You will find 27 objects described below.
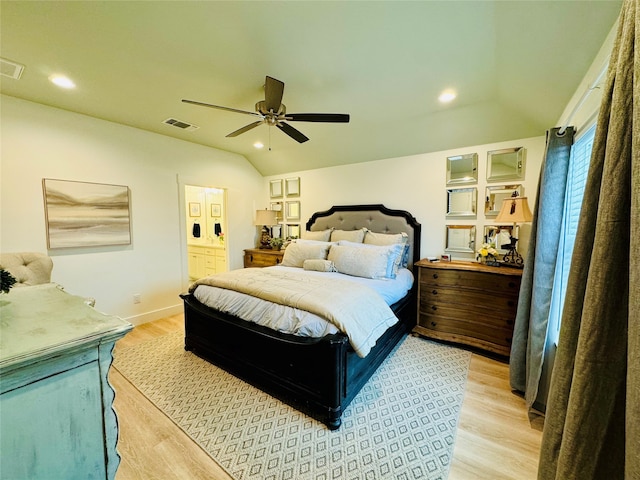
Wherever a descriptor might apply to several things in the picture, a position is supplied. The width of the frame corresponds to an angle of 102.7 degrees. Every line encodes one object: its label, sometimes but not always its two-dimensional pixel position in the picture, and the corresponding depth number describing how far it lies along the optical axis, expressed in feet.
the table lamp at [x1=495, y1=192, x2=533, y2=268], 8.56
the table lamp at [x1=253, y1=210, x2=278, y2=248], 15.62
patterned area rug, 4.95
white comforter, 6.14
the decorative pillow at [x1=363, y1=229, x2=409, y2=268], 11.07
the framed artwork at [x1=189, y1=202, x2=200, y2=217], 19.94
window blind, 6.02
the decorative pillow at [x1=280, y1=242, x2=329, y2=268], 10.96
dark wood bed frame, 5.85
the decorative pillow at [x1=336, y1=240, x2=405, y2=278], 9.67
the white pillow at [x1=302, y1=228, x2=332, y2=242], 12.98
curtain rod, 4.41
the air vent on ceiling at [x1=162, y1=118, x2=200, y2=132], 10.49
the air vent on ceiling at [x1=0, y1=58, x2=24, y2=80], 6.74
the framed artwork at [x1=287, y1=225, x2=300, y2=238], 15.75
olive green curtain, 1.97
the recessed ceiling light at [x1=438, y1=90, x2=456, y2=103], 8.13
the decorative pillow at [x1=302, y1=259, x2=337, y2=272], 10.07
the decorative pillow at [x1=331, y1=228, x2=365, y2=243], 12.00
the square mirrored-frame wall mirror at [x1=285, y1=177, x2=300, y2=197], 15.50
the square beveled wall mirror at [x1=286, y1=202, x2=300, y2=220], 15.65
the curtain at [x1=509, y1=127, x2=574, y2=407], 5.97
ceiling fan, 6.54
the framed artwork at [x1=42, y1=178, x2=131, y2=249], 9.26
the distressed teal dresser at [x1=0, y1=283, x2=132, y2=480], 2.02
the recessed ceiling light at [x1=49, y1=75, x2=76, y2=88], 7.50
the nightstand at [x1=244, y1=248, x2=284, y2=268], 14.40
